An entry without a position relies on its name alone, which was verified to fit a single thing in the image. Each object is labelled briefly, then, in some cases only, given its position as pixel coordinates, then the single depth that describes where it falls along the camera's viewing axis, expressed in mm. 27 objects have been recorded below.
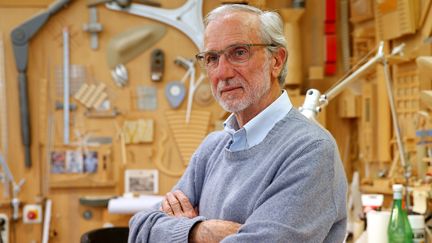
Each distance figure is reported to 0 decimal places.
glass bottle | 2072
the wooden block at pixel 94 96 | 3988
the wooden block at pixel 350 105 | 3850
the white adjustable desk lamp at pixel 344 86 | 2186
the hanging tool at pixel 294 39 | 3836
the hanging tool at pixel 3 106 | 3918
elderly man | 1342
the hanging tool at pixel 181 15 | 3982
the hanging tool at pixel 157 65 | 3988
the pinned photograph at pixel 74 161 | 3996
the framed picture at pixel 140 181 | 4008
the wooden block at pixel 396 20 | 3268
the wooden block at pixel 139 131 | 3990
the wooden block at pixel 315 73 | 3922
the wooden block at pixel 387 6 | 3395
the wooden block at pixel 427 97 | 2092
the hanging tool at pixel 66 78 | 3979
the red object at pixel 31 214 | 3938
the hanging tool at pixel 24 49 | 3908
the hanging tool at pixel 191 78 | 4000
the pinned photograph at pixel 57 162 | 3988
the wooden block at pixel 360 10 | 3685
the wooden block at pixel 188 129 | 3984
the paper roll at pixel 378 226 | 2139
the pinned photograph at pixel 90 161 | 3988
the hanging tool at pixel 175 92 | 3996
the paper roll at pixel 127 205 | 3730
